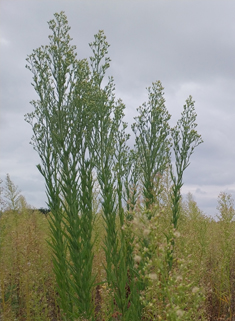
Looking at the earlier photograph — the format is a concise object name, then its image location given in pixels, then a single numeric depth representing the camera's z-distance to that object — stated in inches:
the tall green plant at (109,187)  131.7
